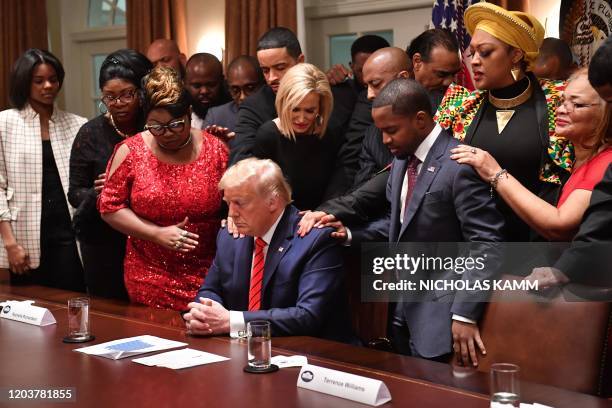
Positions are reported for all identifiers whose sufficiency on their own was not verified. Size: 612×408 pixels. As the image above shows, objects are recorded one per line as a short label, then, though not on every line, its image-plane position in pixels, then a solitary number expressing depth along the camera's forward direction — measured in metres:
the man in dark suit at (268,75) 3.55
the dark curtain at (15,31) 7.37
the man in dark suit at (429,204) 2.58
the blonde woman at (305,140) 3.19
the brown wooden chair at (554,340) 2.22
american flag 4.28
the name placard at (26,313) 2.75
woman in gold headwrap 2.72
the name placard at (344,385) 1.88
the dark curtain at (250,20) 5.81
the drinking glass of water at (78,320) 2.51
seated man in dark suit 2.77
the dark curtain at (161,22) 6.63
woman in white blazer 3.95
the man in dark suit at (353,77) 3.67
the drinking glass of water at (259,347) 2.15
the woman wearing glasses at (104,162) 3.56
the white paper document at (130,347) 2.33
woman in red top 2.51
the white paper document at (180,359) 2.23
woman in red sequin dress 3.22
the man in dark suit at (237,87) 4.09
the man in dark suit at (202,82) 4.40
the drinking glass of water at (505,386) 1.76
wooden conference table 1.93
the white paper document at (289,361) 2.21
